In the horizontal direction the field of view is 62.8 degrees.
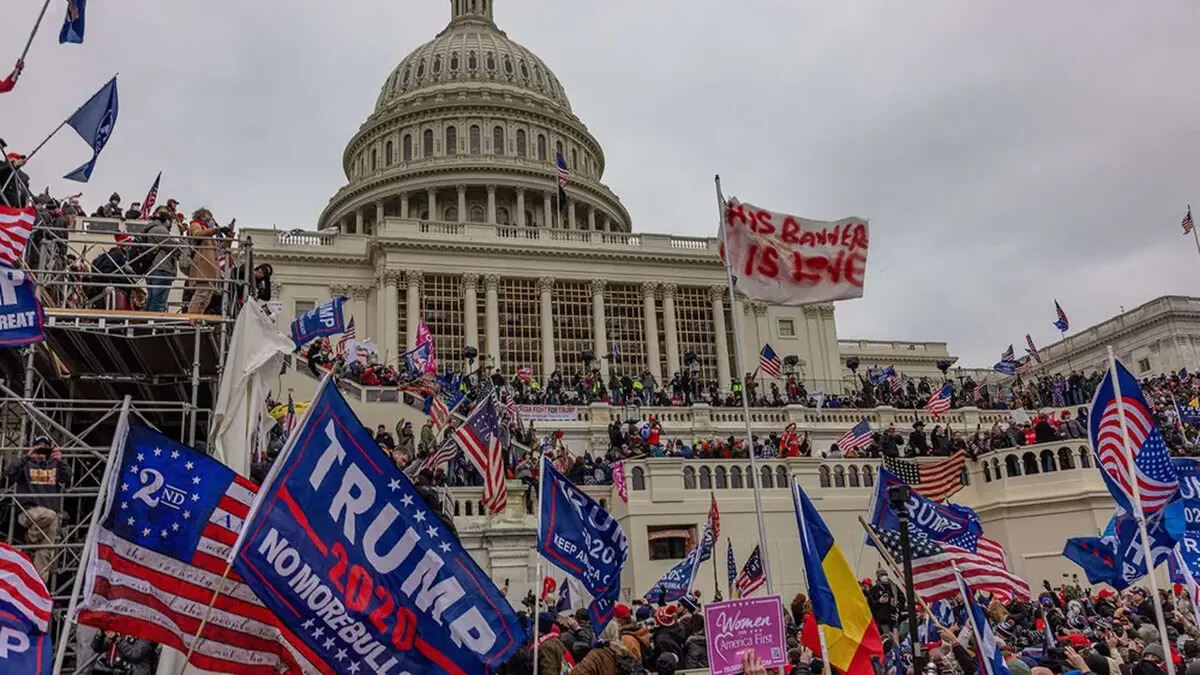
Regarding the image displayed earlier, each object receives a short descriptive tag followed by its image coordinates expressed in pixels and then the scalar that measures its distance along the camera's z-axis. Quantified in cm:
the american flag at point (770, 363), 3759
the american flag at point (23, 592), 567
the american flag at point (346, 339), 3441
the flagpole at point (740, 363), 1214
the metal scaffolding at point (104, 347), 1234
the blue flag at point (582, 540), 1065
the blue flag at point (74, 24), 1628
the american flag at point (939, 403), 3691
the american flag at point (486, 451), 1889
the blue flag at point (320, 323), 2684
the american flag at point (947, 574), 1198
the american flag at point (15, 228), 1109
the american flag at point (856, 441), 2998
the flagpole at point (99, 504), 524
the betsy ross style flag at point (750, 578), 1642
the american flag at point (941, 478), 2347
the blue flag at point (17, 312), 1033
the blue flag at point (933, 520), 1323
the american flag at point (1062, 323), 4991
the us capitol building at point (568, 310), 2736
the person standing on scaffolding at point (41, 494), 1055
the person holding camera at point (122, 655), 986
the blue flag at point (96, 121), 1673
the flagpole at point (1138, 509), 786
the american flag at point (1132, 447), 1025
